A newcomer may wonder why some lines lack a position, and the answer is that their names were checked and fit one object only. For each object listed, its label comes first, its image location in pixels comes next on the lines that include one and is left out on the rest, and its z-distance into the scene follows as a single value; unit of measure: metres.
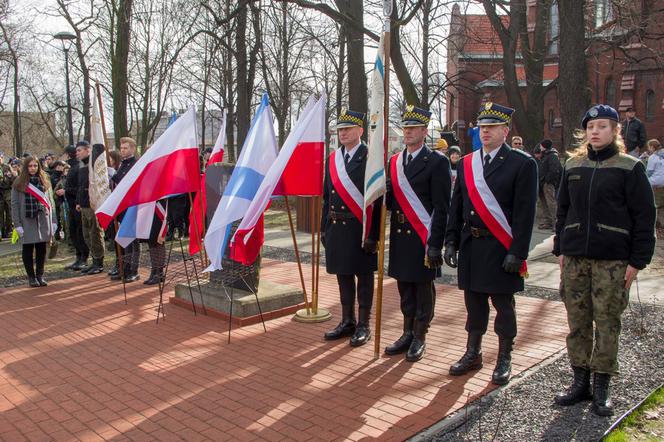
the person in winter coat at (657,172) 13.30
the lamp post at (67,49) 22.33
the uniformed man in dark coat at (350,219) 5.77
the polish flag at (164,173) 6.61
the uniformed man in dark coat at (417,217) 5.16
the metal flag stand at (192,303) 7.27
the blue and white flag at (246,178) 5.83
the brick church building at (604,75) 17.27
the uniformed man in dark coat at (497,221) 4.54
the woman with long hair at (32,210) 8.69
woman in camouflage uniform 4.05
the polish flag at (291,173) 5.73
